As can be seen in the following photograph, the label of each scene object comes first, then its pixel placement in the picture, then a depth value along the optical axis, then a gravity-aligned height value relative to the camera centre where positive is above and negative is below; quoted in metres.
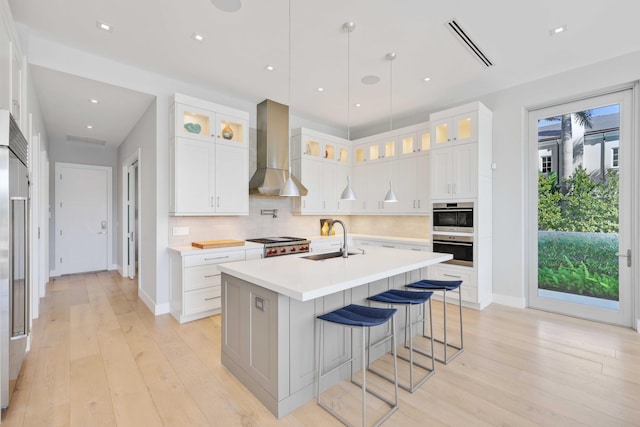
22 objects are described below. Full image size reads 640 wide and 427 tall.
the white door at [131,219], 5.83 -0.12
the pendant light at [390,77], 3.20 +1.73
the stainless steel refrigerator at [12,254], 1.78 -0.27
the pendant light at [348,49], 2.74 +1.73
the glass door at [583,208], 3.41 +0.04
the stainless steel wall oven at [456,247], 4.05 -0.50
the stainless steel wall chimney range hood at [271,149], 4.36 +0.98
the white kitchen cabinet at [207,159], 3.69 +0.71
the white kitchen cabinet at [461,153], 3.97 +0.82
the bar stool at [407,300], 2.26 -0.71
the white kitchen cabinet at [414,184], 4.75 +0.45
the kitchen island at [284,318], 1.91 -0.74
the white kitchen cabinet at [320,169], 5.17 +0.79
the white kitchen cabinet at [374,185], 5.23 +0.51
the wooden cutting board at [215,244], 3.67 -0.40
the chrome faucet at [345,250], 2.78 -0.37
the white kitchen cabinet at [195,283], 3.50 -0.85
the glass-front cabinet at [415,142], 4.77 +1.15
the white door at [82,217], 6.07 -0.08
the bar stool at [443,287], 2.65 -0.68
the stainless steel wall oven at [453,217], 4.04 -0.07
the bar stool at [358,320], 1.85 -0.72
